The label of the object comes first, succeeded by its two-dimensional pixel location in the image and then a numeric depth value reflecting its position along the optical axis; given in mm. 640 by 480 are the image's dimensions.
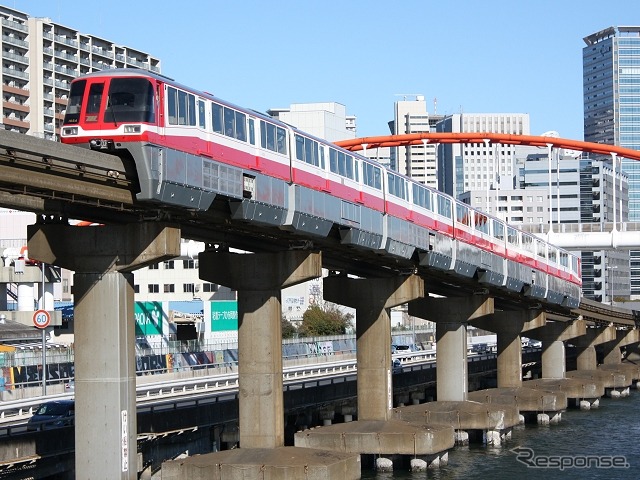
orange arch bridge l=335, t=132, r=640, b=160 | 134875
